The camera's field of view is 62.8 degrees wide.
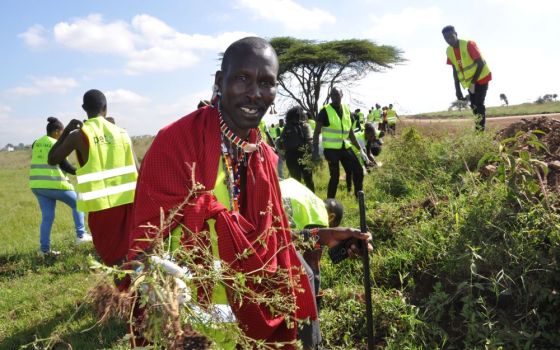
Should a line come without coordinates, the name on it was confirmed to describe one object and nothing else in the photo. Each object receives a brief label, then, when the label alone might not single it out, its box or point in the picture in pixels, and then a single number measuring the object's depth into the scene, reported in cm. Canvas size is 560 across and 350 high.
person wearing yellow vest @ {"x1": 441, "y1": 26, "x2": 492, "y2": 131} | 664
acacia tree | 2191
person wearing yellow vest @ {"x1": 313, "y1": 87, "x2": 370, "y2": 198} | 686
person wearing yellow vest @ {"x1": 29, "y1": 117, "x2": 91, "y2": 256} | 617
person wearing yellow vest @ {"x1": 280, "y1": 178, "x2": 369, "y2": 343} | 228
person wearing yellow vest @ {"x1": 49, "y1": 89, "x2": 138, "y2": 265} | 412
